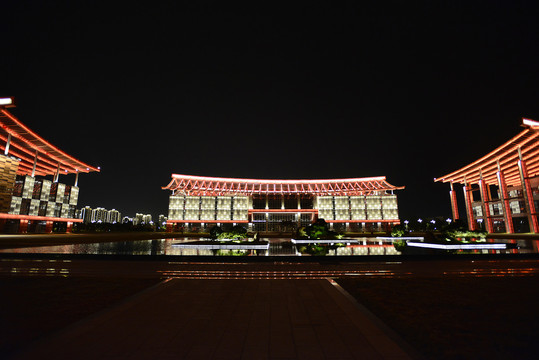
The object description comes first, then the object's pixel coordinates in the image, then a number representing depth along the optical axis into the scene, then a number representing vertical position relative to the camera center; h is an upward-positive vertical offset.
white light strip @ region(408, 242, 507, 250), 21.30 -1.55
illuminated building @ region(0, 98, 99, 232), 44.84 +9.59
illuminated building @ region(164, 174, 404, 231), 77.75 +6.96
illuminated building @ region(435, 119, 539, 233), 45.28 +11.93
